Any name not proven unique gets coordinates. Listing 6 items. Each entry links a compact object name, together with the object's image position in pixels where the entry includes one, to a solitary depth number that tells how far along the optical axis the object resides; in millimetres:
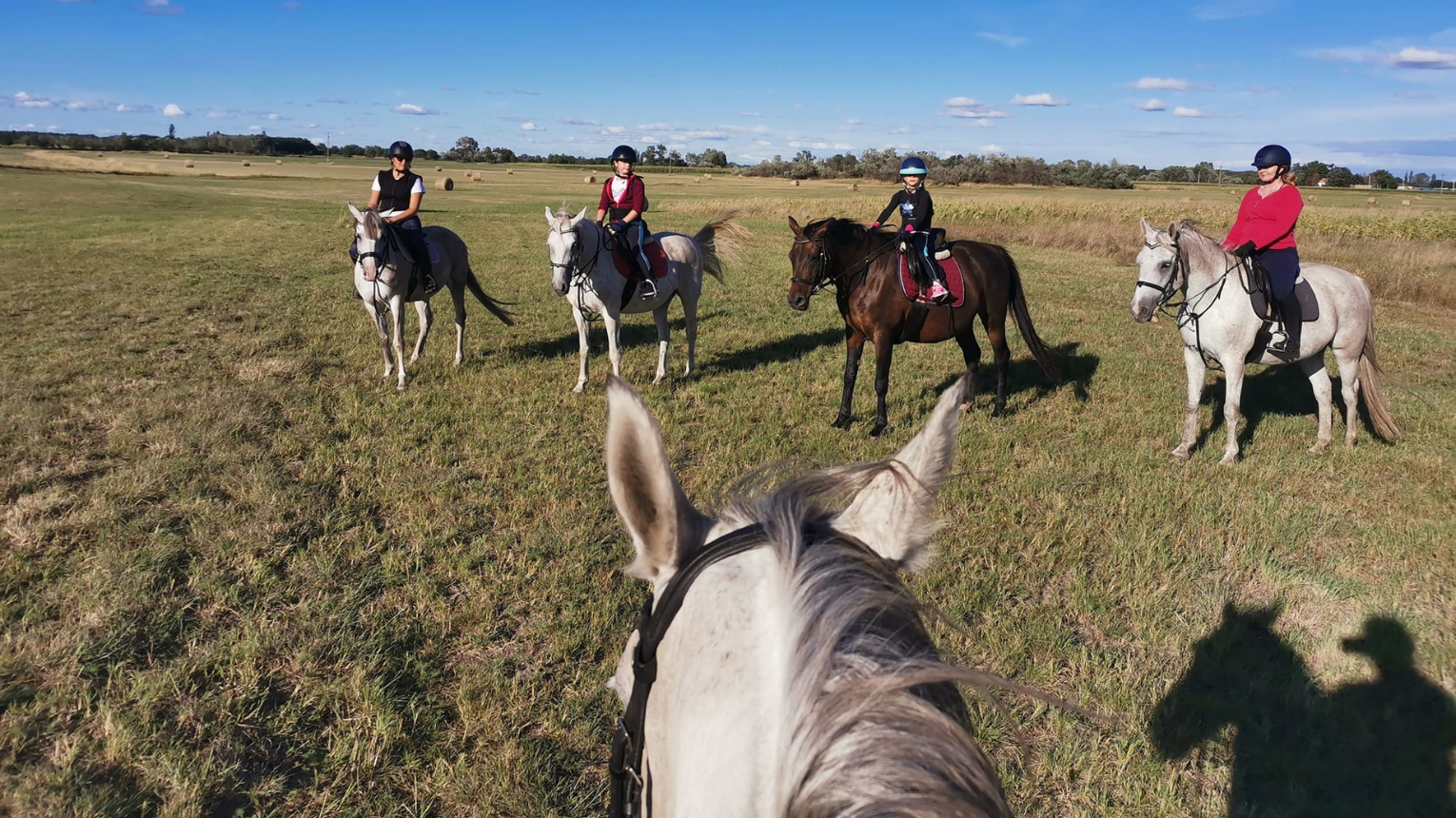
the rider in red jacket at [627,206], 8508
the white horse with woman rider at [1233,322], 6512
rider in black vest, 8547
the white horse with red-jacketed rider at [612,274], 7914
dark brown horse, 7691
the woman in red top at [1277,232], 6223
